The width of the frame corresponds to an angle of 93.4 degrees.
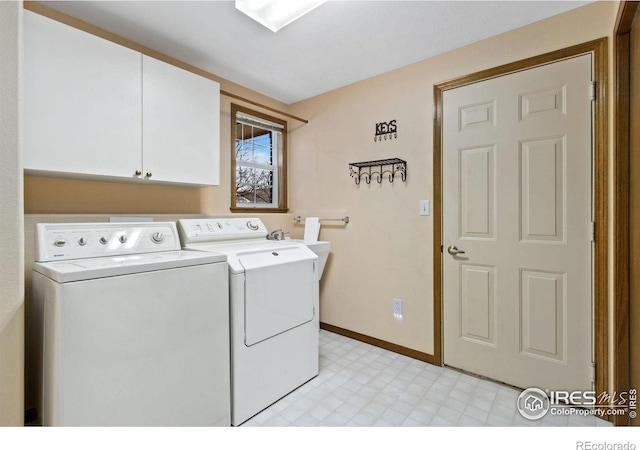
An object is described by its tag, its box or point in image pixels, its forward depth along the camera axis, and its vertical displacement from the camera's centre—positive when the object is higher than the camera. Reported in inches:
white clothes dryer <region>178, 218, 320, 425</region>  66.3 -21.5
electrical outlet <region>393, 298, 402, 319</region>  99.8 -27.9
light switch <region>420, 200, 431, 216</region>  93.3 +5.1
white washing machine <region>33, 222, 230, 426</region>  46.0 -18.1
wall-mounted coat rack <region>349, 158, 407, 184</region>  98.8 +19.2
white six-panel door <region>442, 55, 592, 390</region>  70.3 -0.7
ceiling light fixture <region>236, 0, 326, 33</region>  65.9 +48.5
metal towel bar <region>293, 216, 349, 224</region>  113.1 +1.9
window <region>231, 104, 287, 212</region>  113.7 +25.8
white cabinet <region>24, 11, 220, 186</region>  60.4 +26.6
